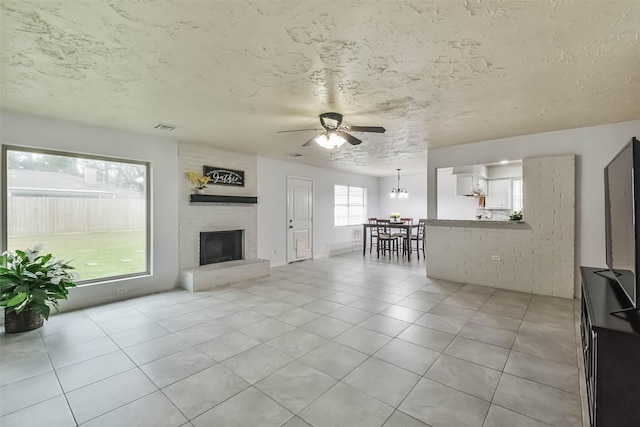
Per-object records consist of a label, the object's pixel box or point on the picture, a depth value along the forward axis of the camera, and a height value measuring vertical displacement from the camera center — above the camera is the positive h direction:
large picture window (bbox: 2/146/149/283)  3.38 +0.05
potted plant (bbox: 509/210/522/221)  4.56 -0.11
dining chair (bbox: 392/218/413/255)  7.61 -0.70
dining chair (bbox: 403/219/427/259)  7.38 -0.71
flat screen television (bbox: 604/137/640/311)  1.45 -0.06
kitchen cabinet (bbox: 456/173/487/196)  6.86 +0.63
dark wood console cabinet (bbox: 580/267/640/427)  1.31 -0.78
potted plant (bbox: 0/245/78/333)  2.89 -0.80
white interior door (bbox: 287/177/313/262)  6.81 -0.21
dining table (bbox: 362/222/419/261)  7.13 -0.47
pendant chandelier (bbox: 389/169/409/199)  8.08 +0.49
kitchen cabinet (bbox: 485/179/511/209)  7.20 +0.41
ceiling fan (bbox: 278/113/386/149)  3.07 +0.89
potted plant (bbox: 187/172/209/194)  4.77 +0.54
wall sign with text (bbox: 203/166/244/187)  5.09 +0.68
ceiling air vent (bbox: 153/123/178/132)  3.78 +1.17
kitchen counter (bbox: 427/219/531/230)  4.38 -0.24
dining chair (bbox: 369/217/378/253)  8.44 -0.68
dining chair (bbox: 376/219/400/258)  7.56 -0.75
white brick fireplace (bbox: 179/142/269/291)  4.71 -0.12
